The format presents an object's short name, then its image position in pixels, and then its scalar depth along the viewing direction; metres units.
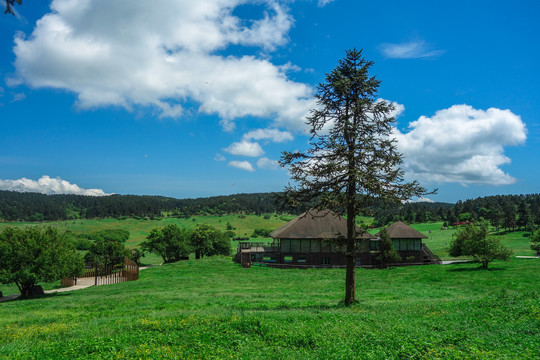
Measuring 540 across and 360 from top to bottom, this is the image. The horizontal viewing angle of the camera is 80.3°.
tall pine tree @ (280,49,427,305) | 16.27
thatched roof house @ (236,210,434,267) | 49.50
